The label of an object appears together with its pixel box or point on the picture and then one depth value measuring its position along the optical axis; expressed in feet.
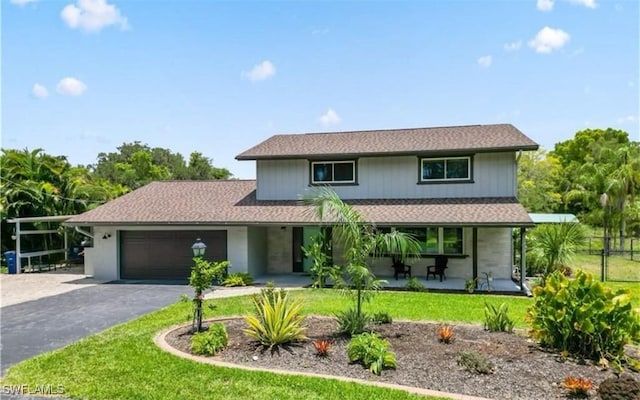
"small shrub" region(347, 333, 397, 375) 19.63
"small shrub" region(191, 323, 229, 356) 21.95
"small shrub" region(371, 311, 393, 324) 27.76
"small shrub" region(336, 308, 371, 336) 24.61
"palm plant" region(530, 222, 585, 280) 42.45
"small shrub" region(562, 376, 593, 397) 16.58
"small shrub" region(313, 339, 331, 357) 21.52
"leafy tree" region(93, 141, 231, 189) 187.86
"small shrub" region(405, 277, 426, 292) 44.00
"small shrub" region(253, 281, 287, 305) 24.82
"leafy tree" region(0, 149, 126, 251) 65.31
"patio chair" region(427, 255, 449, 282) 49.24
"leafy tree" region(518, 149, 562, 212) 117.91
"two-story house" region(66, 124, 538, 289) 49.52
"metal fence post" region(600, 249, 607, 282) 48.86
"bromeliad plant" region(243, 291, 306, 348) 22.82
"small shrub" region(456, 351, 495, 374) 18.83
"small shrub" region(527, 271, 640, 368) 20.26
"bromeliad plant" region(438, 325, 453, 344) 23.29
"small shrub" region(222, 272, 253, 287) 48.00
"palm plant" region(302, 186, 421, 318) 24.49
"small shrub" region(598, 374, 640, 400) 15.57
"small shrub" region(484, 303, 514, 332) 25.46
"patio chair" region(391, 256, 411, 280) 50.65
